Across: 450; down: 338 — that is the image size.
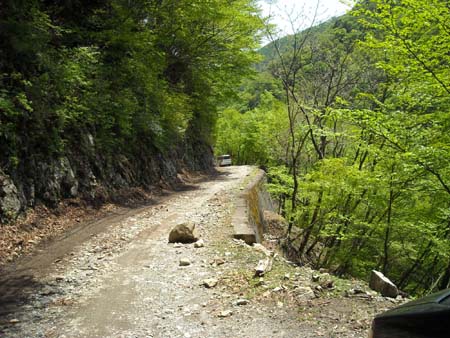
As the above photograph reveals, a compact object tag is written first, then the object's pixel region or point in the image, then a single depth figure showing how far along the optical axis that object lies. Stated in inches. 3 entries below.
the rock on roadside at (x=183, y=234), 293.6
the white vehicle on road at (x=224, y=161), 1310.0
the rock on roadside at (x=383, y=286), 199.2
